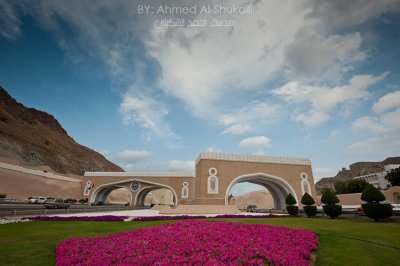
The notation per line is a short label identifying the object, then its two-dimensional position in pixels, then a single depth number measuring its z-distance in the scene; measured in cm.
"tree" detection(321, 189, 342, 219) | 1828
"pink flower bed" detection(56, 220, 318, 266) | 577
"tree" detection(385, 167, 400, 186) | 4994
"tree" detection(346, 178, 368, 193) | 5506
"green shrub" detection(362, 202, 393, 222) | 1464
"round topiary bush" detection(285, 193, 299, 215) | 2312
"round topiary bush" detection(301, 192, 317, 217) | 2092
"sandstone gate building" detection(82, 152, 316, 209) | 3347
